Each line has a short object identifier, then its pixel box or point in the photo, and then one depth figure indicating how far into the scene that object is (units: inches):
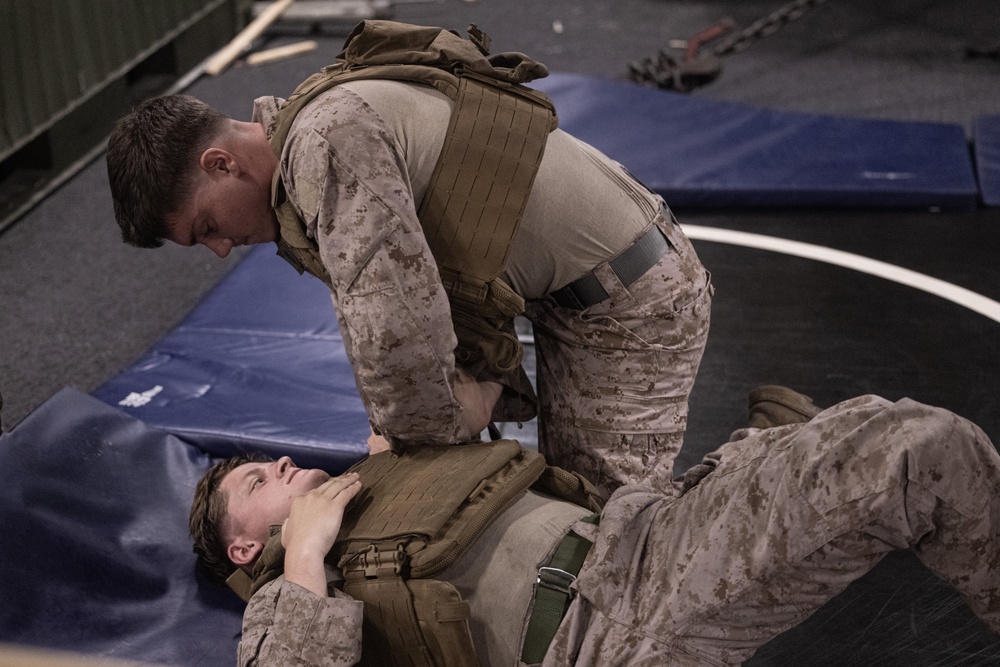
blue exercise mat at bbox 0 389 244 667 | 91.0
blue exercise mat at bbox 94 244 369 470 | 114.7
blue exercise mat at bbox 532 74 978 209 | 168.2
